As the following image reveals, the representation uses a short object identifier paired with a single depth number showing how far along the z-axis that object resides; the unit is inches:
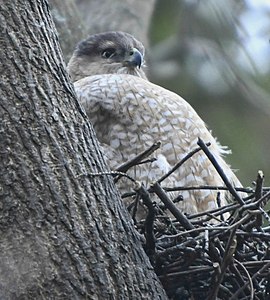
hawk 347.6
